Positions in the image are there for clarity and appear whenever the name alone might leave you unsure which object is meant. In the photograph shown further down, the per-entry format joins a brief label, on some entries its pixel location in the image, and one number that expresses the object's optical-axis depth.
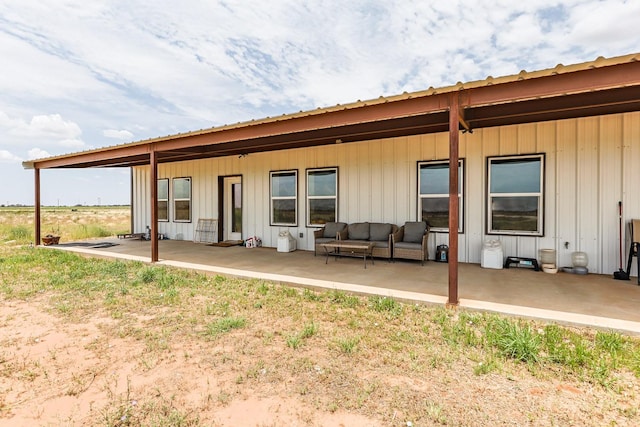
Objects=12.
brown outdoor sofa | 6.22
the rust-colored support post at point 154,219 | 6.57
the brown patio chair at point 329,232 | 6.97
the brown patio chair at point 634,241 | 4.59
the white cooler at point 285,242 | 7.76
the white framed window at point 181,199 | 10.34
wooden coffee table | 5.93
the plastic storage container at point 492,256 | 5.69
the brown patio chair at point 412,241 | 5.88
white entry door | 9.64
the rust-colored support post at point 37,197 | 9.38
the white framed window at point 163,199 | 10.83
